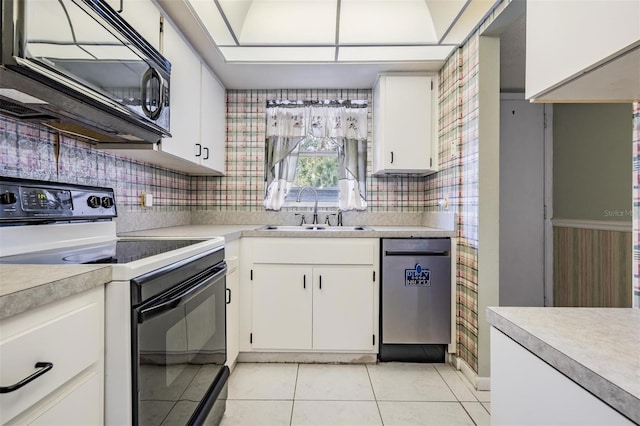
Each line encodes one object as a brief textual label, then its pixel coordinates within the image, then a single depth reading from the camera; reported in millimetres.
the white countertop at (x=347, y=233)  2314
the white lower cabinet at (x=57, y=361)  604
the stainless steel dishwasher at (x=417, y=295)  2320
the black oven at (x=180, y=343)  968
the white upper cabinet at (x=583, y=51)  504
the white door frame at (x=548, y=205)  3393
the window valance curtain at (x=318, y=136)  2982
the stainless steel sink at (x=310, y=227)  2780
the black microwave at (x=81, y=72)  885
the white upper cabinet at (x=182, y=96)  1852
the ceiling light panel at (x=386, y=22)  2266
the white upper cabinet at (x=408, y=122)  2639
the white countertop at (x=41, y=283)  611
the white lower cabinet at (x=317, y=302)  2324
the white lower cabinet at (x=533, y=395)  456
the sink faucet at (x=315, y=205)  2964
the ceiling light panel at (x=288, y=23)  2246
